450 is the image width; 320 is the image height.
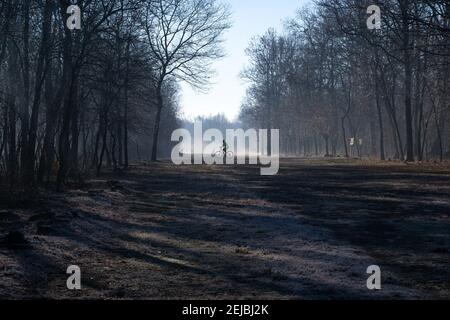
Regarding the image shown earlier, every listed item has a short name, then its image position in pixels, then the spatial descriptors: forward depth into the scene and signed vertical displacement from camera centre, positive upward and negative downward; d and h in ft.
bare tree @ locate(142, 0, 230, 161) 162.40 +31.65
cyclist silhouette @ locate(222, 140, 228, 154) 180.13 +3.40
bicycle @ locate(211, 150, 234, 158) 200.88 +1.27
